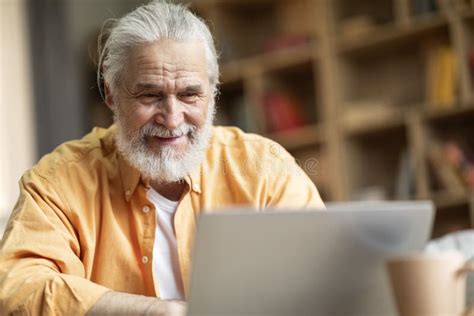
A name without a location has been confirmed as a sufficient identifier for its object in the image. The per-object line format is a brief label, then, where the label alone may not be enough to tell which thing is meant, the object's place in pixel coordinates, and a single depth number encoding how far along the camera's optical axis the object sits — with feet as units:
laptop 3.90
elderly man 5.93
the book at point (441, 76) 12.66
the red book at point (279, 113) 14.43
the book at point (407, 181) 13.08
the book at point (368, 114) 13.29
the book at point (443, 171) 12.54
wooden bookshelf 12.74
